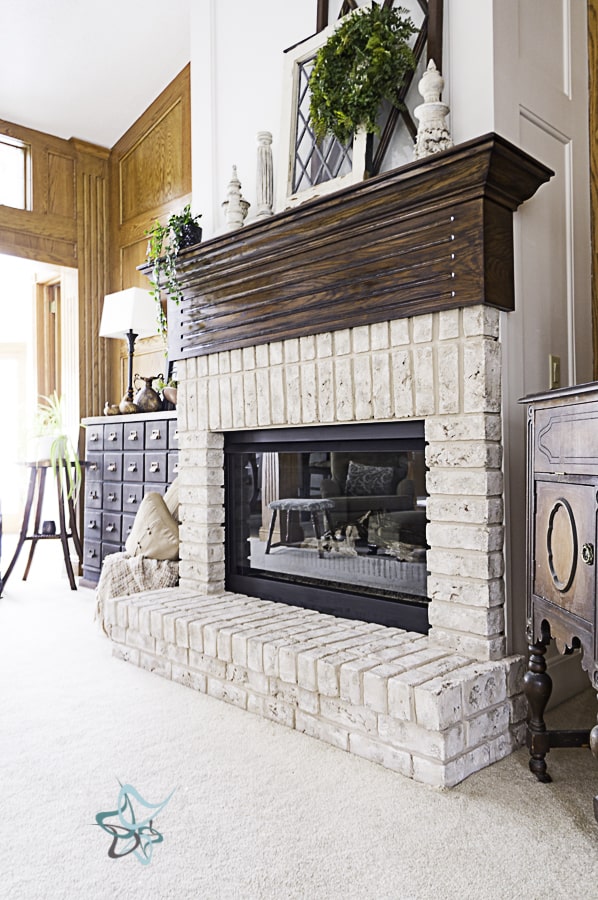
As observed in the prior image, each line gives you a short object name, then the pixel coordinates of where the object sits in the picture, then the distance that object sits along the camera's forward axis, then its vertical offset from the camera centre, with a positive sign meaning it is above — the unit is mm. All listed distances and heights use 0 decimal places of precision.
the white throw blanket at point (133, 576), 3039 -525
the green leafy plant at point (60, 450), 4176 +66
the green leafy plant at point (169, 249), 2951 +1025
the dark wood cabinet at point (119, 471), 3621 -64
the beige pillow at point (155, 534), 3094 -340
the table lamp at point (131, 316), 4180 +892
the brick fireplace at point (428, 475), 1744 -52
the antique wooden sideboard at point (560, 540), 1418 -196
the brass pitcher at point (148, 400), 3949 +345
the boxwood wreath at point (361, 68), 2078 +1215
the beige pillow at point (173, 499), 3223 -190
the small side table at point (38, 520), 4117 -370
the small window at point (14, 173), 4570 +1951
